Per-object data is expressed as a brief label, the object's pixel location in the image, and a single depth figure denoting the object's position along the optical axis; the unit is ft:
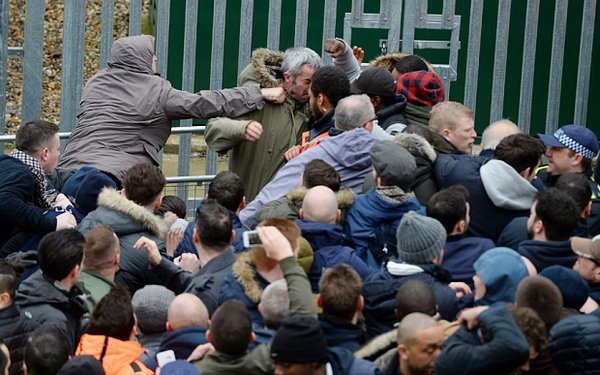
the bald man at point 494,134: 48.83
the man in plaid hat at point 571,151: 48.52
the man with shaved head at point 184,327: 37.09
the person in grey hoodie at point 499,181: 44.78
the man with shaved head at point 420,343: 34.55
